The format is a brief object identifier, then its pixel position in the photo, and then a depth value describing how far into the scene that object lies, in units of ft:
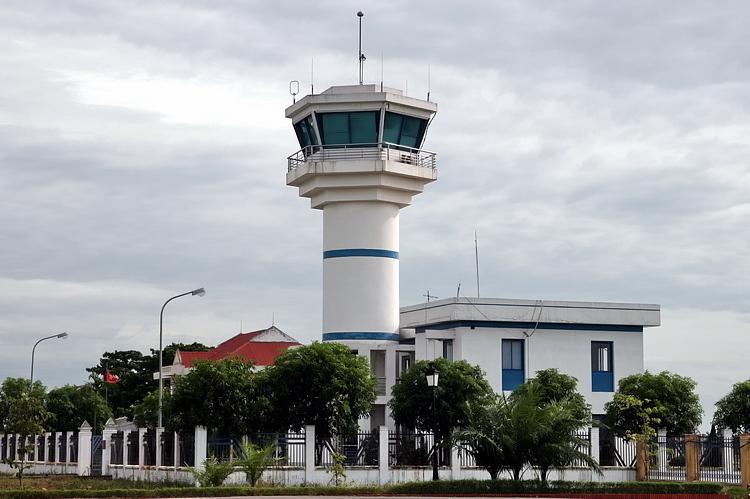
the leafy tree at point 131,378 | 313.32
